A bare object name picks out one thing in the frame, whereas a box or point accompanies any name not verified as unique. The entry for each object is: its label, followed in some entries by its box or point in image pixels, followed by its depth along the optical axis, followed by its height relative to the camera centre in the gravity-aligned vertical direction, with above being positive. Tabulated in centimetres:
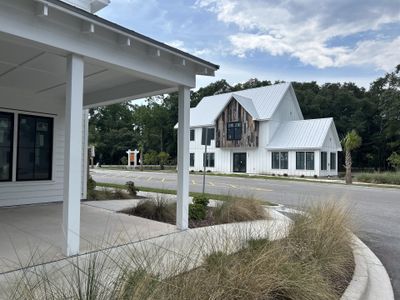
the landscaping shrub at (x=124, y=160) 5574 +3
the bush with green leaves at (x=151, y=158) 4912 +37
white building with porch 488 +158
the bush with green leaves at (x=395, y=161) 3441 +28
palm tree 2713 +164
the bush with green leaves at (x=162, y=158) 4754 +37
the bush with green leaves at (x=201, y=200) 866 -96
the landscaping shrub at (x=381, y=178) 2618 -109
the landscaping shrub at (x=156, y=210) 823 -120
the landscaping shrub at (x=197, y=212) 820 -119
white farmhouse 3256 +252
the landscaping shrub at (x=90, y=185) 1235 -89
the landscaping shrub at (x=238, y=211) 841 -122
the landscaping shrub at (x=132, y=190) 1315 -111
